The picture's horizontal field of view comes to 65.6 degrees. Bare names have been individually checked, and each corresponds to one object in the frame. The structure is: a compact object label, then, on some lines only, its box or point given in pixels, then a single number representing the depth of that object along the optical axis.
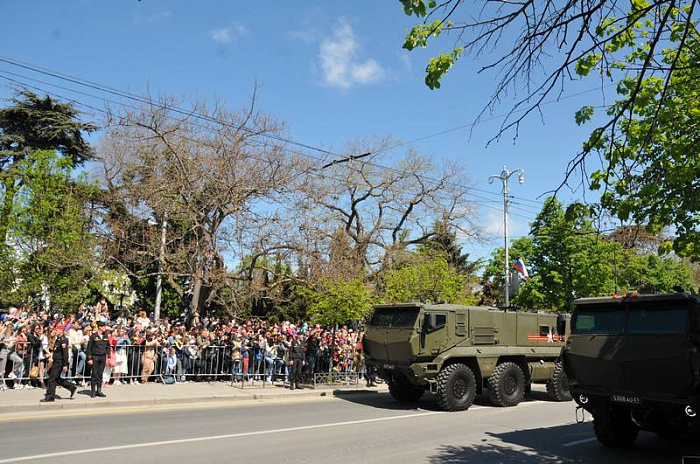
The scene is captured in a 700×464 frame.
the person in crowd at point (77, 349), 14.48
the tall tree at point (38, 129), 31.27
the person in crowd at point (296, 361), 16.47
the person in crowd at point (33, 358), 13.76
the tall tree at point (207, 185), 21.70
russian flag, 25.92
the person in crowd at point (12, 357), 13.25
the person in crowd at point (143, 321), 18.69
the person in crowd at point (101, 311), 19.30
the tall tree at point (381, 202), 34.69
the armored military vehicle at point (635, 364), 7.58
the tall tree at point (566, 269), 27.36
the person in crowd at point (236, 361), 16.70
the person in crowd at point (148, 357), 15.50
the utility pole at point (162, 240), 22.70
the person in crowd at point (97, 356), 12.72
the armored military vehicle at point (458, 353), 13.04
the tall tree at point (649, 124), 4.85
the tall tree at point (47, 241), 22.72
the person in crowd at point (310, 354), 17.27
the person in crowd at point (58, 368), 11.72
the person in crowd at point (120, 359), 15.05
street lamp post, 26.64
